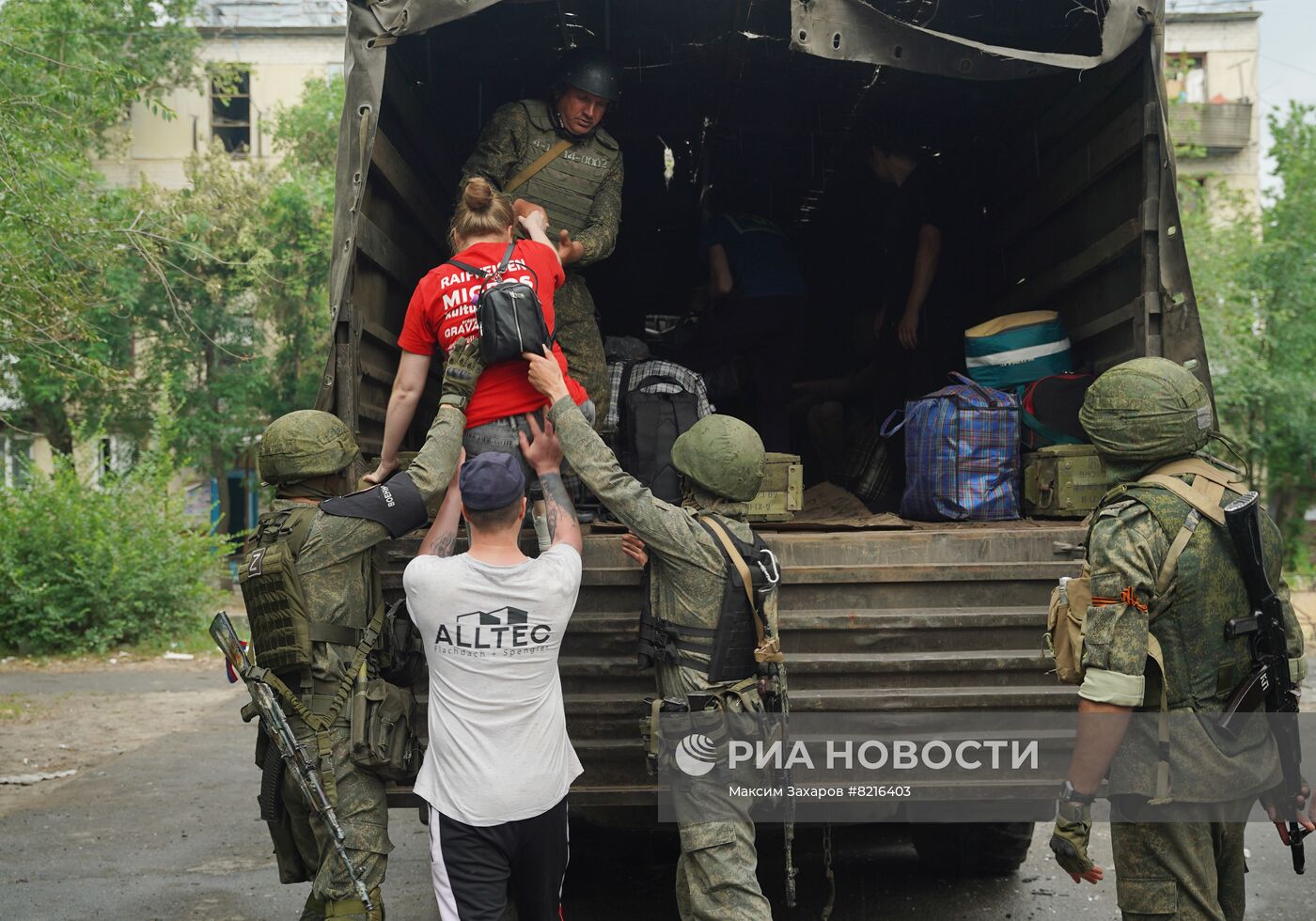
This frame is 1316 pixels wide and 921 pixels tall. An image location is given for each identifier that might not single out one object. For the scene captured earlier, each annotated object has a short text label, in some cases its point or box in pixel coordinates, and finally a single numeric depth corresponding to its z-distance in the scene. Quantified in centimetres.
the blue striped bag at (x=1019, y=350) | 479
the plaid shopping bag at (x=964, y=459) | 432
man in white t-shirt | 298
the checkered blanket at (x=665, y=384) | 480
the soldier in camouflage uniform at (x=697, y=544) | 324
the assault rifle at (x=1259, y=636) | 290
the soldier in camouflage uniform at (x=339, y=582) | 346
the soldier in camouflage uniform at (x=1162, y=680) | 289
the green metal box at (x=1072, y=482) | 415
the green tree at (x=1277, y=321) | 2055
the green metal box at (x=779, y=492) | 429
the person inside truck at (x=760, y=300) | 605
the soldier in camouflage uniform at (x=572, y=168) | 466
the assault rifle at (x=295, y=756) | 342
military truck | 367
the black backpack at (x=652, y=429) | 454
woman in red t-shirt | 375
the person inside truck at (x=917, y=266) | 604
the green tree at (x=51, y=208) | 695
